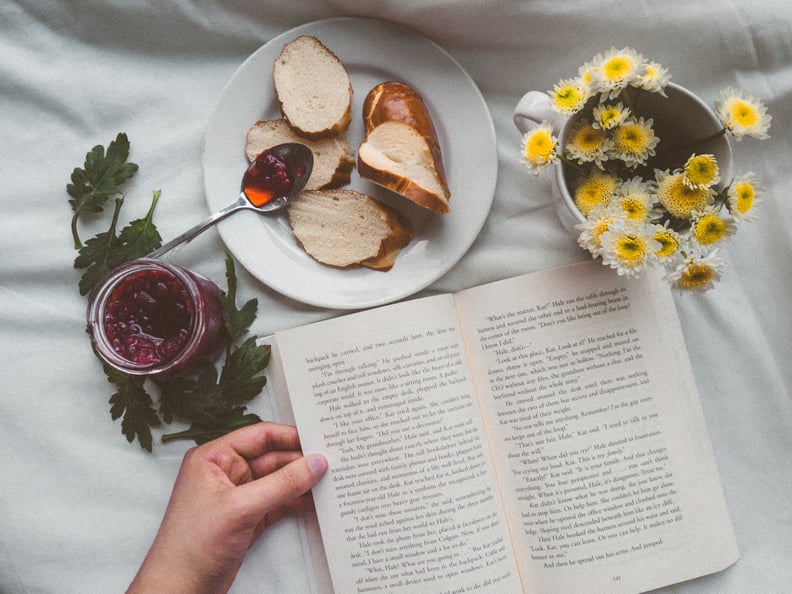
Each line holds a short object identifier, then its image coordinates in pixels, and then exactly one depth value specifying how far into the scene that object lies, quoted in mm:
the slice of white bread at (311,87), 928
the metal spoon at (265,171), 928
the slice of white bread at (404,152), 888
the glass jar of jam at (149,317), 840
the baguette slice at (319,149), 938
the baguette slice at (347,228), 932
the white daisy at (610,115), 745
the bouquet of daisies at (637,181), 724
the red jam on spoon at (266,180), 928
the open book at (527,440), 912
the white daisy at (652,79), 727
